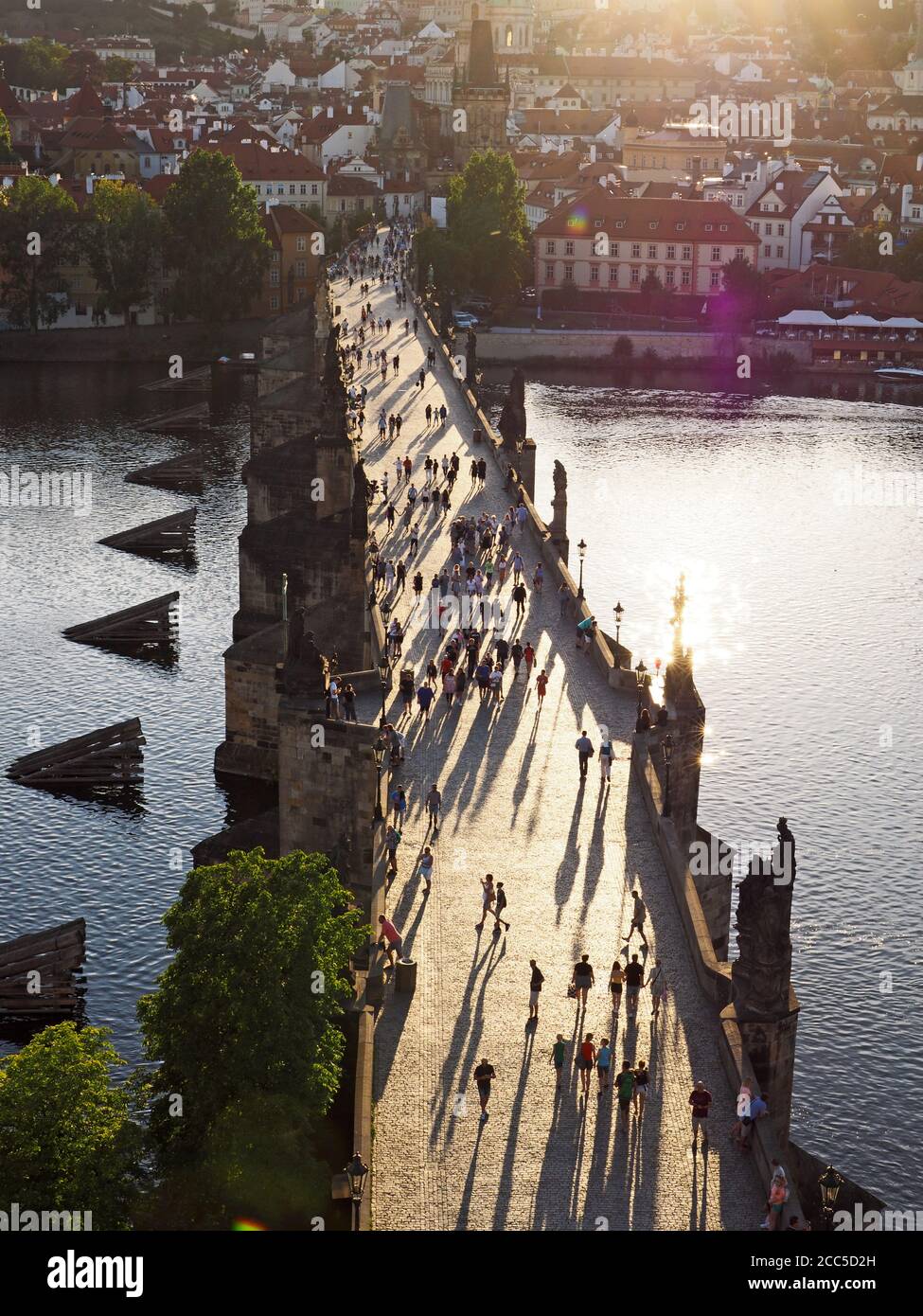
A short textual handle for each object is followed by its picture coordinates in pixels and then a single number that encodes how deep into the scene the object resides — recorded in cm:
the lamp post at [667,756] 4222
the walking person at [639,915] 3712
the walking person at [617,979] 3519
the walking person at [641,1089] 3178
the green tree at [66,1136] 2812
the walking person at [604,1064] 3250
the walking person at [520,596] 5766
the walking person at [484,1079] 3191
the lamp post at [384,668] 5019
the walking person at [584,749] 4466
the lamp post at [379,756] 4009
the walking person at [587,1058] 3271
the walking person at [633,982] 3512
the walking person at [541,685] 4994
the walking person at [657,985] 3488
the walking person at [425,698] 4869
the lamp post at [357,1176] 2881
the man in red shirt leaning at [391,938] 3644
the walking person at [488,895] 3816
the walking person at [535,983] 3466
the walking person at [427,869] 3944
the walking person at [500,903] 3769
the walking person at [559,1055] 3294
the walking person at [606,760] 4469
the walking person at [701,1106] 3092
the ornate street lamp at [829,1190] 3416
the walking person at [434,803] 4228
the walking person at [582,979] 3509
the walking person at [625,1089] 3161
